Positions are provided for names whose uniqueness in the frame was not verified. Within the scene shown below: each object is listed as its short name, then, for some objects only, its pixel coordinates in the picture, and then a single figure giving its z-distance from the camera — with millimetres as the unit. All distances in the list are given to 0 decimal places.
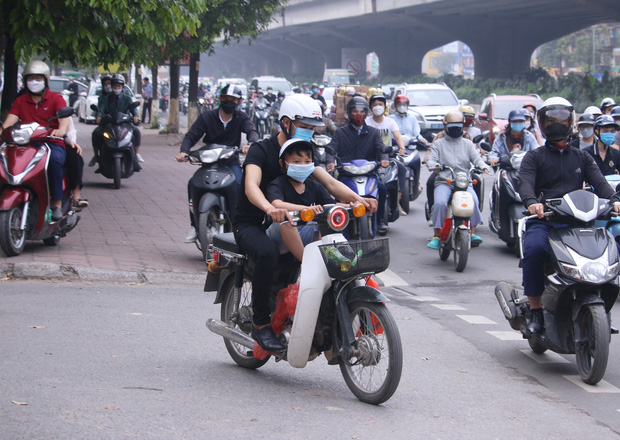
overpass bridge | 51094
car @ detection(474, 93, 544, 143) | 25688
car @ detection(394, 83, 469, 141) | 29406
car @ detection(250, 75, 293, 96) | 43747
